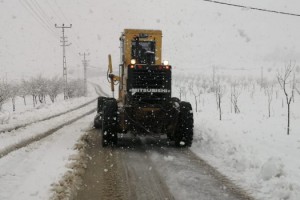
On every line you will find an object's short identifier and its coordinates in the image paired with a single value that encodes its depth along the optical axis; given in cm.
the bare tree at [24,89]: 4546
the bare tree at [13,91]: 3772
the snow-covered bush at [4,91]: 2840
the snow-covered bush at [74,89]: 5010
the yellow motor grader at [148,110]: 990
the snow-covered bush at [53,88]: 4322
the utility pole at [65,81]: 4497
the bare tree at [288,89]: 2941
